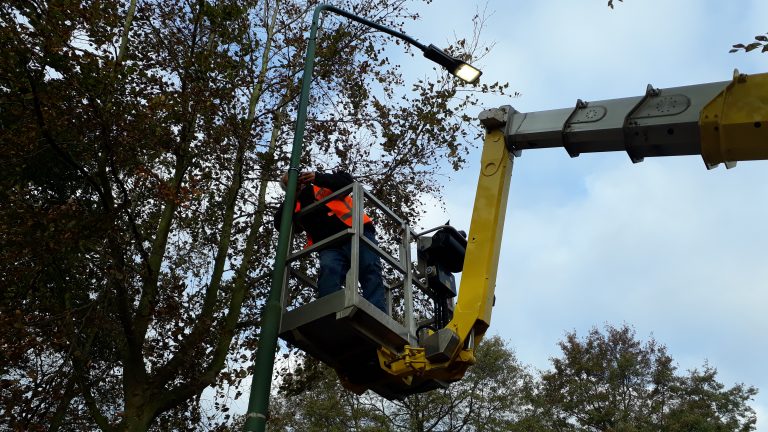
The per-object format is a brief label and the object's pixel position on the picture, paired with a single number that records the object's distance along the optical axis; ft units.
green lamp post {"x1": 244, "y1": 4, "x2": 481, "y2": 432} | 18.99
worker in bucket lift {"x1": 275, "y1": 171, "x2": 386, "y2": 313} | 23.81
